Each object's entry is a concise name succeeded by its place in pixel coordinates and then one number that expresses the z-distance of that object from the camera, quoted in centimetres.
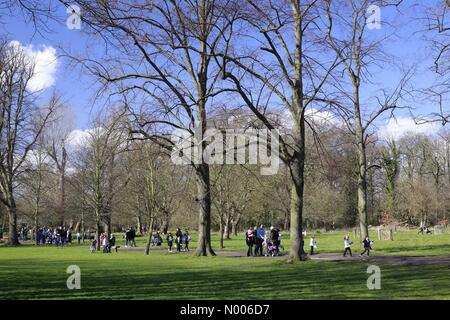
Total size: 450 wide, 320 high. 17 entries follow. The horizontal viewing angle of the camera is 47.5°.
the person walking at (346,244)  2485
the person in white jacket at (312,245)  2711
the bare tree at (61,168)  5728
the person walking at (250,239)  2781
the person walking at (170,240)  3488
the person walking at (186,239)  3400
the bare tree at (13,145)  4691
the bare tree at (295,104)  2034
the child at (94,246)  3661
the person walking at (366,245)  2490
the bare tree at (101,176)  3847
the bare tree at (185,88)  2044
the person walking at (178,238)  3350
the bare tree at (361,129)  3119
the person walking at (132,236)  4144
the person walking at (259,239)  2790
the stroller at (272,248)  2725
